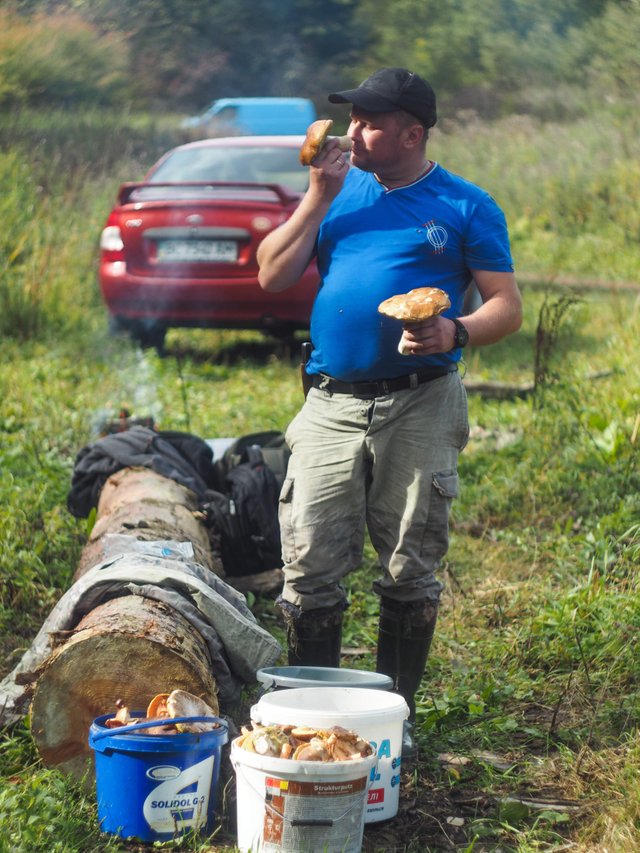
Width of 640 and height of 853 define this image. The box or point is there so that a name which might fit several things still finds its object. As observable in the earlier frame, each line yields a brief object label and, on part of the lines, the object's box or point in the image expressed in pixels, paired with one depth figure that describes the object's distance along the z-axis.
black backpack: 9.87
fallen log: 6.32
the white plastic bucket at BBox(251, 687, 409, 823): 5.74
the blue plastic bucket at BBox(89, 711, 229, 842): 5.62
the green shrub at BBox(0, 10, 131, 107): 28.34
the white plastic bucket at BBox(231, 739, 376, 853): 5.32
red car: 16.50
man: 6.74
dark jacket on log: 10.03
